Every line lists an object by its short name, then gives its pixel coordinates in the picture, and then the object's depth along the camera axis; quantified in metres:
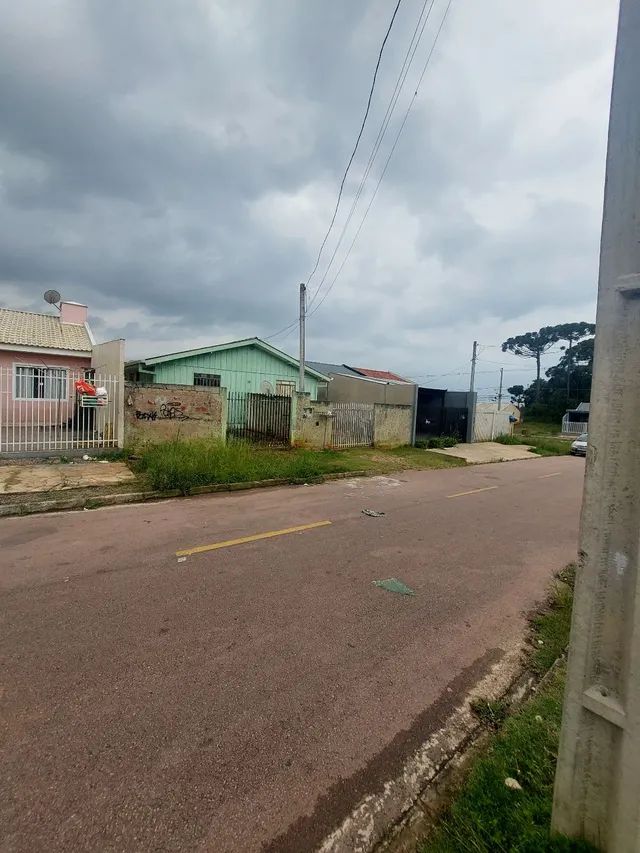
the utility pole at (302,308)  16.00
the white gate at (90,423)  9.88
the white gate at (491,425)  22.80
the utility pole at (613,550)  1.31
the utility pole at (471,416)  21.72
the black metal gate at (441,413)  19.75
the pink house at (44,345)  14.05
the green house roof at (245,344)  16.70
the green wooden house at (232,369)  17.16
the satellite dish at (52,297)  19.08
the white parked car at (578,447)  20.49
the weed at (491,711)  2.39
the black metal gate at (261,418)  14.32
